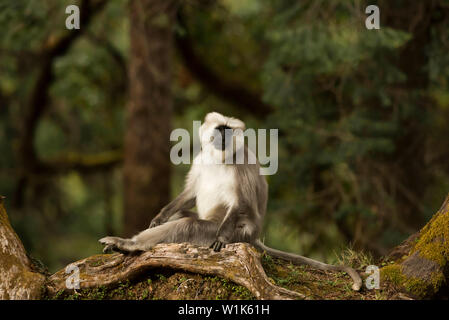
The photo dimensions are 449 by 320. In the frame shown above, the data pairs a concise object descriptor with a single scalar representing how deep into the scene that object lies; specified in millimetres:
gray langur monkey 4562
